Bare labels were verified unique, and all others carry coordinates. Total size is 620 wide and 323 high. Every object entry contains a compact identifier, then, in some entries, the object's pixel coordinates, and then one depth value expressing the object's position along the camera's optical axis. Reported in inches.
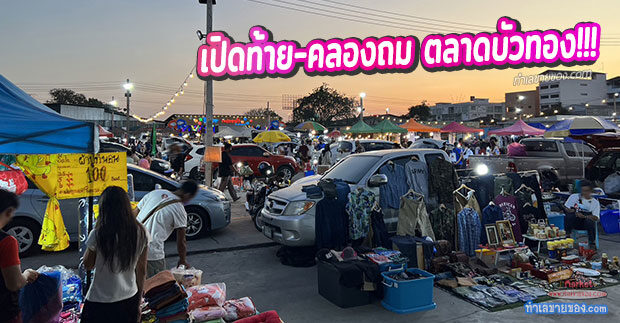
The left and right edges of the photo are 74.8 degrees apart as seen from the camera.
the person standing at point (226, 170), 501.7
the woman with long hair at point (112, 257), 117.9
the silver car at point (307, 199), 273.7
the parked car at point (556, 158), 583.8
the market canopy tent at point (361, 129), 996.6
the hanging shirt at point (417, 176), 303.7
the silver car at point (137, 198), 281.4
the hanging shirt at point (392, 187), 295.4
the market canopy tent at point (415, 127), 1002.7
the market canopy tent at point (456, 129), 989.2
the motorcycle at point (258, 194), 374.1
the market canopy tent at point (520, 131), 821.9
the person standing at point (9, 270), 108.7
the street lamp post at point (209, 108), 483.2
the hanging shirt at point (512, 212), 301.1
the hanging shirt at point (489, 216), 291.4
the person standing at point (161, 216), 179.3
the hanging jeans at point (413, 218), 277.0
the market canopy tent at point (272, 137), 759.1
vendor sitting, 303.0
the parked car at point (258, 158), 707.4
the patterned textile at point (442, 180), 305.4
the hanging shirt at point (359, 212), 267.7
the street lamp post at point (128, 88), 1311.5
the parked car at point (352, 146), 729.0
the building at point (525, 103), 3686.0
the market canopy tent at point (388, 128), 967.0
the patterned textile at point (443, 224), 288.7
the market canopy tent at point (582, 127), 501.7
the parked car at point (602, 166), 466.9
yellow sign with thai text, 176.7
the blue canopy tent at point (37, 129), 159.6
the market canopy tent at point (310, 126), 1039.4
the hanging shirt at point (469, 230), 282.7
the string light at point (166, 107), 1142.0
